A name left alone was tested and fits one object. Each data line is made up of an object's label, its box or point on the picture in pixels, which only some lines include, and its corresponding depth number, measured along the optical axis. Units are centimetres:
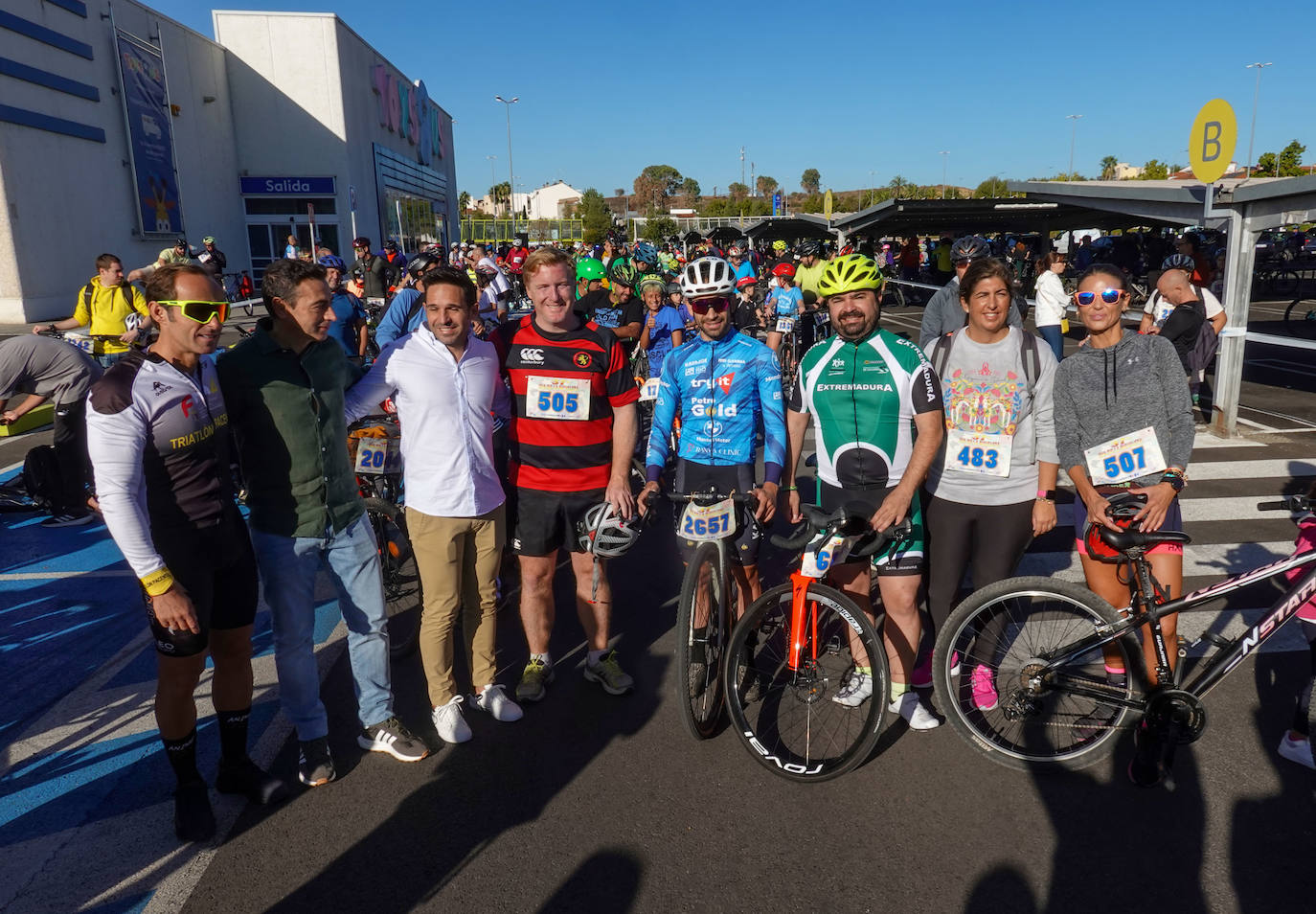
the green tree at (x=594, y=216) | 6883
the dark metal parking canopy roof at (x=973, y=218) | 2141
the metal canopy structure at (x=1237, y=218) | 868
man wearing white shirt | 381
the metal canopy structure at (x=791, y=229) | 3450
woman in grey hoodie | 364
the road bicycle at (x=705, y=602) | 369
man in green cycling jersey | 368
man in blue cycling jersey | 401
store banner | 2869
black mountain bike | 335
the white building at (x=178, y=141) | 2370
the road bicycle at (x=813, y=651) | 352
